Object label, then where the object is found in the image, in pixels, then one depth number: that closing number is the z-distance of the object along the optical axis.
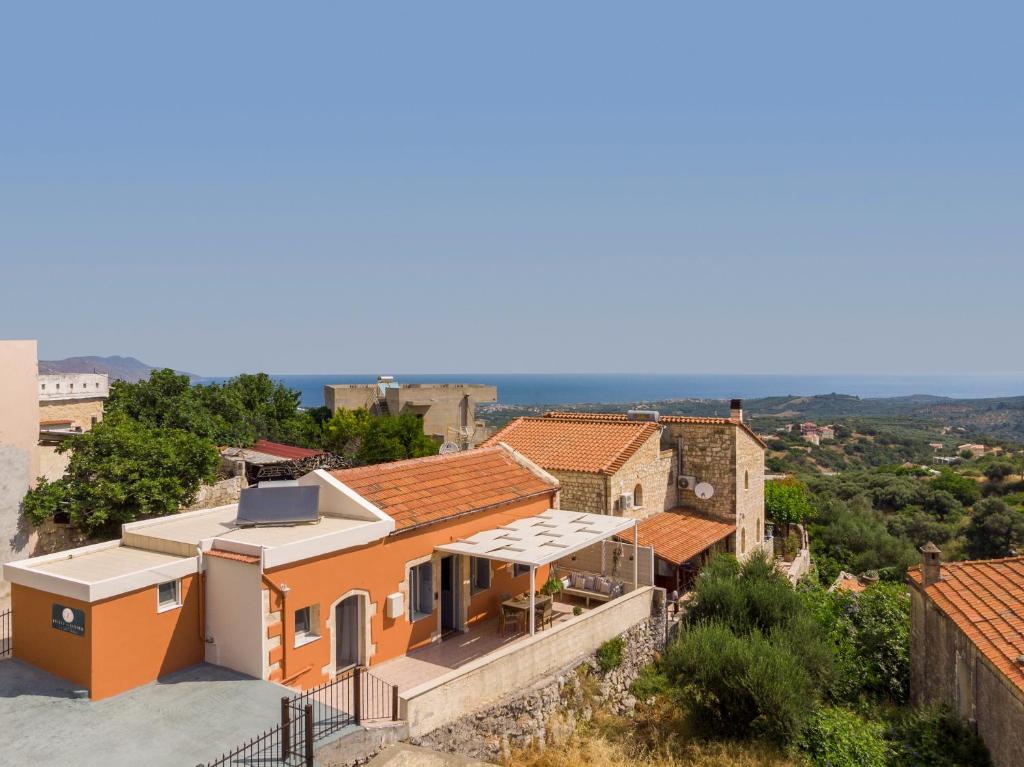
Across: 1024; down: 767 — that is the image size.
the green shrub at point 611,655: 16.25
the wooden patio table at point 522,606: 15.97
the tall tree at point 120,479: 19.03
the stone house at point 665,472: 21.73
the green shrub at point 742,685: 13.62
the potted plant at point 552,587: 18.20
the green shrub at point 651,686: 16.66
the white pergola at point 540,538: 14.74
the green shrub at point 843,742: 12.98
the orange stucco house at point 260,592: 11.76
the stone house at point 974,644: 11.48
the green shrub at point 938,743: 12.23
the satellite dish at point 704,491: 25.70
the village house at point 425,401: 44.38
